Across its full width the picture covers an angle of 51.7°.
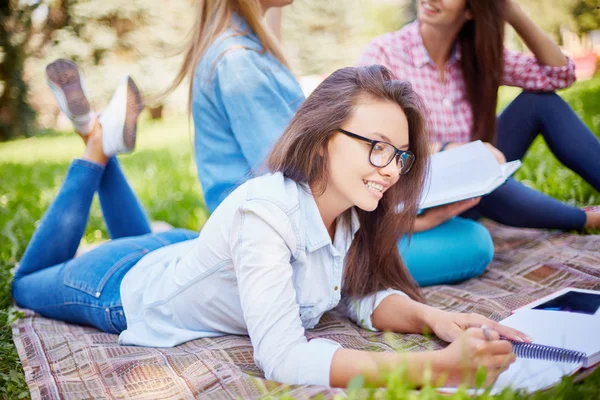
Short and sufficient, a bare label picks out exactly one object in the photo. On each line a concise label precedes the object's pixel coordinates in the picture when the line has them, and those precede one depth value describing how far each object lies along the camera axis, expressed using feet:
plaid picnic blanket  5.69
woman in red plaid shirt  10.16
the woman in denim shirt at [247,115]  8.07
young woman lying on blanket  5.31
